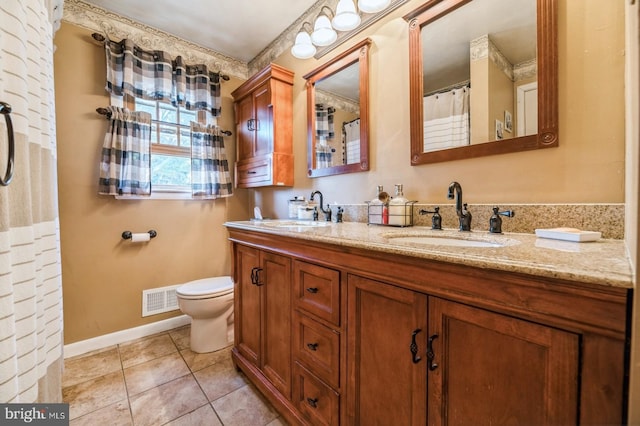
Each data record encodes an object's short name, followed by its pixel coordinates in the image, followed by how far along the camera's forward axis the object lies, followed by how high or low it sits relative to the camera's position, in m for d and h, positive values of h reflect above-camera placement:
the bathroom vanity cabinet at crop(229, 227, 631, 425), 0.45 -0.34
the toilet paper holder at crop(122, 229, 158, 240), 2.03 -0.20
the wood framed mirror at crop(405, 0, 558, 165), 0.96 +0.55
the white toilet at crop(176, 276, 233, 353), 1.76 -0.72
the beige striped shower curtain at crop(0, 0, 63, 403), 0.53 -0.02
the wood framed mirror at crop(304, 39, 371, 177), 1.58 +0.63
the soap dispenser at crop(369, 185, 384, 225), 1.39 -0.02
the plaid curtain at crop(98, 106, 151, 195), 1.90 +0.42
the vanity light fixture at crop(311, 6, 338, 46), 1.61 +1.11
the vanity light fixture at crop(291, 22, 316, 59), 1.76 +1.11
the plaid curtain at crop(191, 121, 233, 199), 2.30 +0.42
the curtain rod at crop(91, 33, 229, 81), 1.85 +1.26
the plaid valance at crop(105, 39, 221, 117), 1.93 +1.09
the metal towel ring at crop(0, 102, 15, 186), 0.53 +0.15
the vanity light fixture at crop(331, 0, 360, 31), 1.45 +1.10
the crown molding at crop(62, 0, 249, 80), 1.86 +1.44
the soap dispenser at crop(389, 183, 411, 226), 1.30 -0.03
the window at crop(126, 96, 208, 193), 2.18 +0.58
